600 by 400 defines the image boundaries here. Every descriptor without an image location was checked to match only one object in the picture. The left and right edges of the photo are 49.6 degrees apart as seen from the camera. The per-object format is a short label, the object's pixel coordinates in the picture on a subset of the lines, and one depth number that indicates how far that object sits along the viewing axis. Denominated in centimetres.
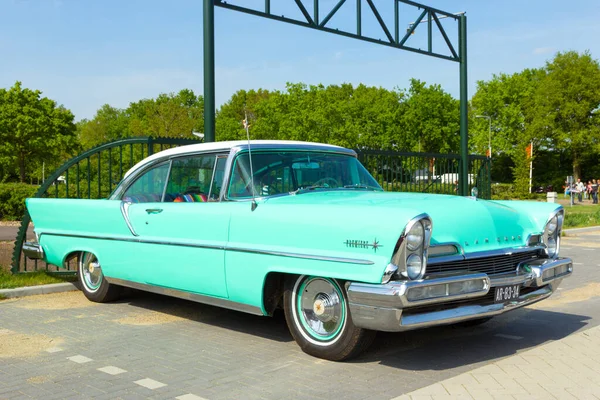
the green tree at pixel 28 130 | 4278
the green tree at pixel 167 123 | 5334
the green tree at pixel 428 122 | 5542
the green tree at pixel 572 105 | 5959
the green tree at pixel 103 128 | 8931
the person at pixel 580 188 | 4681
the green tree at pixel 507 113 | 6247
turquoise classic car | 444
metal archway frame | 949
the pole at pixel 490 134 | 5967
